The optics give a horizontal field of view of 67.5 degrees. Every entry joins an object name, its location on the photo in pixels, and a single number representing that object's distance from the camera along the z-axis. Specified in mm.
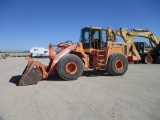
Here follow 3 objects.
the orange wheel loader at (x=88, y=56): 5764
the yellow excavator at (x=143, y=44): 12084
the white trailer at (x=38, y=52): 24644
